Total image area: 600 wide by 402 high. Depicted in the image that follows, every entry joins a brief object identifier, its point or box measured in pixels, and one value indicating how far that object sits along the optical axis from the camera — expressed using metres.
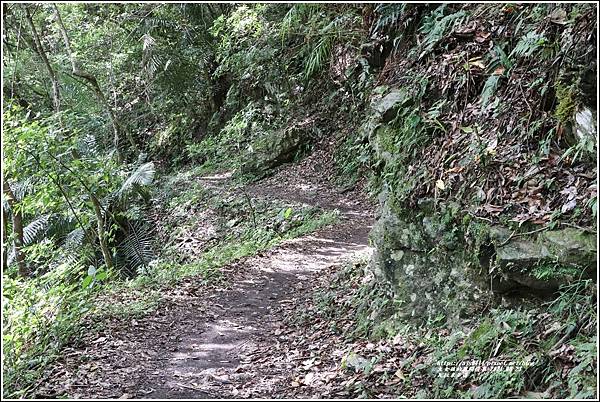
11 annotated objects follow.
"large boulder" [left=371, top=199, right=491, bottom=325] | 4.43
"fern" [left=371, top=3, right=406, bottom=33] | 6.65
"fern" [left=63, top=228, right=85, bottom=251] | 9.96
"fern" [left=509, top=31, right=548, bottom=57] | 4.61
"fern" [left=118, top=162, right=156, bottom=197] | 10.38
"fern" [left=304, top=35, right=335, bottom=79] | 8.37
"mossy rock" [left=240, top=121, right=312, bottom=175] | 14.90
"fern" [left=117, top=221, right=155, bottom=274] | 11.13
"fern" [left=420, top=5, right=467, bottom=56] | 5.86
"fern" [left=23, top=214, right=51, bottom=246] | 10.08
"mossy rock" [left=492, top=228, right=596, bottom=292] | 3.67
